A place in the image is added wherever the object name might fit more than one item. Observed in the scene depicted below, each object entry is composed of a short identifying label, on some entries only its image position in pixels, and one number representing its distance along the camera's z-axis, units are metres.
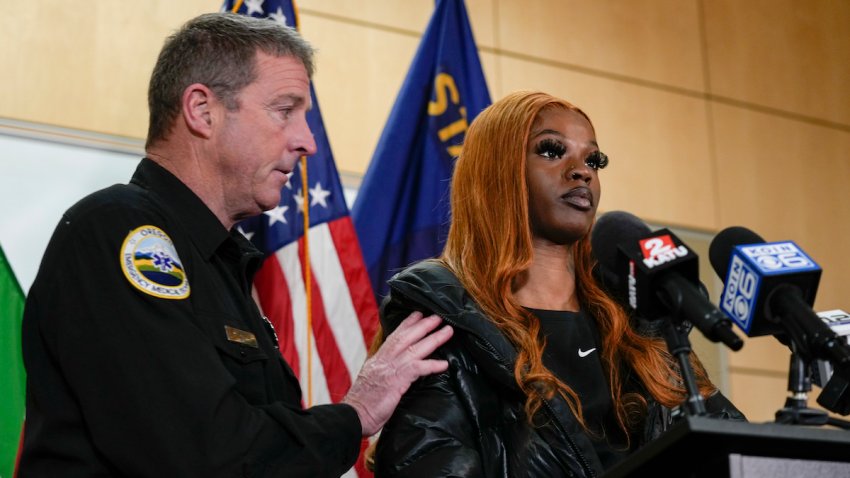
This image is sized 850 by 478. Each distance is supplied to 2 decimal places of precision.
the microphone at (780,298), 1.53
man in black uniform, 1.80
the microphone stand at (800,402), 1.53
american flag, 3.43
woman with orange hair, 2.22
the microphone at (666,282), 1.53
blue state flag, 3.89
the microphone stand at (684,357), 1.53
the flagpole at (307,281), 3.39
